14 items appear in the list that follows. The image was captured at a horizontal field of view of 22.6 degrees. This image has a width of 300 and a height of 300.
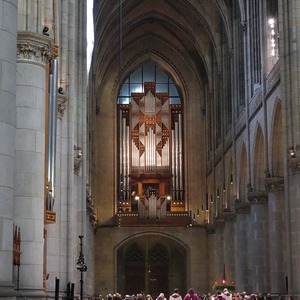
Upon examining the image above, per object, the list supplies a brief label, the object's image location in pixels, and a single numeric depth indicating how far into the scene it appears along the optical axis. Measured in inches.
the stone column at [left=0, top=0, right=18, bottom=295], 434.0
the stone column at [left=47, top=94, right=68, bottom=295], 908.0
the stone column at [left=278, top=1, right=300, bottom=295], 1280.8
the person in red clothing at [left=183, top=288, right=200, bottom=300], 1139.4
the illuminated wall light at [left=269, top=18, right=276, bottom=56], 1544.5
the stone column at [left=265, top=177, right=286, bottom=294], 1444.4
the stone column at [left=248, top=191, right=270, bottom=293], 1622.8
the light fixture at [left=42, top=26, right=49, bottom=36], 721.6
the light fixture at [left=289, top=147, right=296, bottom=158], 1296.8
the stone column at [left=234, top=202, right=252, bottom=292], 1827.0
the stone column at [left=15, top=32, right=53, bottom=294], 674.2
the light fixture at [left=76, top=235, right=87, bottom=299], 1042.2
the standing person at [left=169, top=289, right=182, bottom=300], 1160.8
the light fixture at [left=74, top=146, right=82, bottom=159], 1191.7
